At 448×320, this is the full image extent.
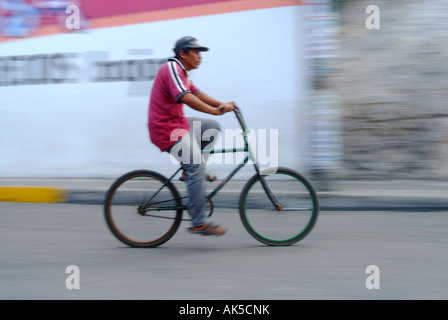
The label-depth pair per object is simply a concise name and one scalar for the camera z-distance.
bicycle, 5.21
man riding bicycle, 5.08
